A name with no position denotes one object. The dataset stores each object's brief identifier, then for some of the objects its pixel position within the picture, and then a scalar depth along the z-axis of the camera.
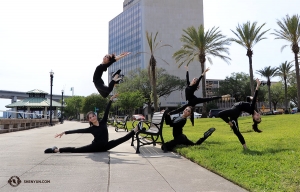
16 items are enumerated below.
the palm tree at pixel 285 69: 58.44
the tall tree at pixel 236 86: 81.44
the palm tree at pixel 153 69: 31.03
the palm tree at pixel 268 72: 62.84
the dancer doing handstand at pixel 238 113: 8.18
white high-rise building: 97.50
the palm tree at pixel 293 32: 35.47
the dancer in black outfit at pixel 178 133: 8.95
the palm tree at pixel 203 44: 37.00
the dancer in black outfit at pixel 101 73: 8.70
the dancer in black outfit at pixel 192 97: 9.09
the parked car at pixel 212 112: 58.76
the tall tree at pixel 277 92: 83.59
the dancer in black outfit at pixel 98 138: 8.33
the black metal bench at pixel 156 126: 8.75
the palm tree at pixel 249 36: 35.34
